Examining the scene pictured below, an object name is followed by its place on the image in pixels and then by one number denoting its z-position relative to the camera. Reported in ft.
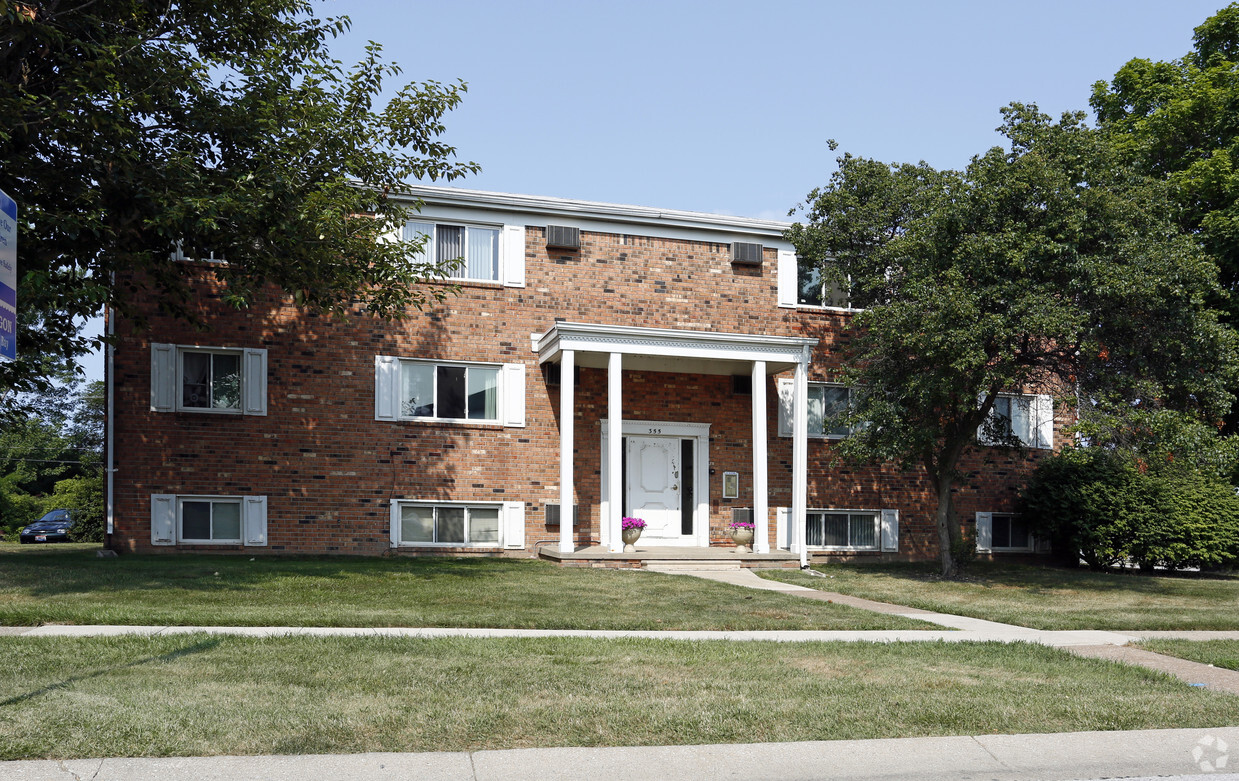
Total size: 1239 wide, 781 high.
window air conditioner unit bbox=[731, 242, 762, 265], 65.92
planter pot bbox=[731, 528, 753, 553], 61.46
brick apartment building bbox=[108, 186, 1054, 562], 57.72
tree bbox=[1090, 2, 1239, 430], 67.87
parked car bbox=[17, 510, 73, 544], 104.32
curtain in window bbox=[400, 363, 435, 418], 61.00
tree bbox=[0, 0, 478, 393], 38.83
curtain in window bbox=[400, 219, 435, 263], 61.05
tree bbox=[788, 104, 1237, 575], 46.91
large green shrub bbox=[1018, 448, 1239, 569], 63.41
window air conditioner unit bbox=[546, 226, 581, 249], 62.90
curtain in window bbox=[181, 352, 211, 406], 58.34
